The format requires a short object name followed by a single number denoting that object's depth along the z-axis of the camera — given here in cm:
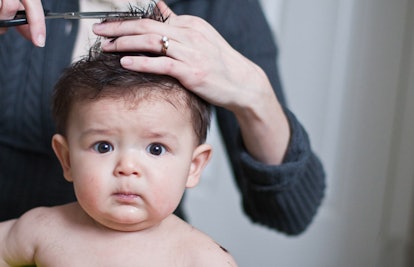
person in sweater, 73
